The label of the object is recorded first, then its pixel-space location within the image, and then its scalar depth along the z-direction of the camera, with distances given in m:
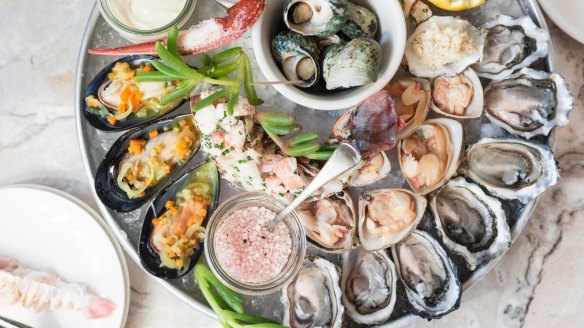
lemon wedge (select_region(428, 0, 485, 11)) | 1.19
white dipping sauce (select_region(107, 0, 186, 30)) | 1.19
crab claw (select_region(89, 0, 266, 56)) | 1.09
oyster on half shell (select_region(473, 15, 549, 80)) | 1.21
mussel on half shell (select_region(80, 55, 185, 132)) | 1.21
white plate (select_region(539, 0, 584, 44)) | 1.27
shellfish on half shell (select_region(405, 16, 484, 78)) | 1.16
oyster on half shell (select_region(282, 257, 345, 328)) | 1.22
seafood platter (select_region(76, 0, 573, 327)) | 1.14
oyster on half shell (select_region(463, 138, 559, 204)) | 1.20
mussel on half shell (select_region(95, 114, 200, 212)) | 1.23
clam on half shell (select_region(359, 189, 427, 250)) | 1.21
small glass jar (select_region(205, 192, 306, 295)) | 1.16
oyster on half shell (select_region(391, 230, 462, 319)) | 1.20
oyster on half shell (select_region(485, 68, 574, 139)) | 1.20
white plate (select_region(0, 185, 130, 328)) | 1.29
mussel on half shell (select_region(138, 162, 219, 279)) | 1.21
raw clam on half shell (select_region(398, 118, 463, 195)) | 1.20
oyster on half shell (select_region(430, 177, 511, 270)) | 1.22
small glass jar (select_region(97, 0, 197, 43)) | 1.17
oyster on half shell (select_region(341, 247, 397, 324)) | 1.24
